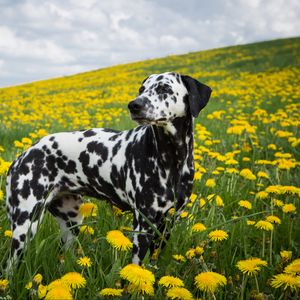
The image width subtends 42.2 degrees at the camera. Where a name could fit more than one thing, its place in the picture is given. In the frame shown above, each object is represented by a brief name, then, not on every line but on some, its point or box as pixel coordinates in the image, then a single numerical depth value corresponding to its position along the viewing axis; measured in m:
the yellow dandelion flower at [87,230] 2.80
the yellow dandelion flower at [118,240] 1.97
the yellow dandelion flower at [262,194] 3.43
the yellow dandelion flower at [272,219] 2.78
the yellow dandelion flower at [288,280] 1.82
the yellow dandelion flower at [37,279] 1.96
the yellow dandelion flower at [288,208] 3.13
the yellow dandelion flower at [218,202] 3.42
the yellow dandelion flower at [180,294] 1.70
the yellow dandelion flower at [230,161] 4.58
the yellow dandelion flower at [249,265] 2.00
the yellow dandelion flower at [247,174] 4.10
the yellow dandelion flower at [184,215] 3.36
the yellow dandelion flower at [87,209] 2.81
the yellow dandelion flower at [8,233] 2.91
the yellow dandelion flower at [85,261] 2.09
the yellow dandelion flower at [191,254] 2.38
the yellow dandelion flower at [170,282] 1.82
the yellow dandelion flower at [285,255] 2.39
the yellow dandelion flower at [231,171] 4.33
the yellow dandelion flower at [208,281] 1.81
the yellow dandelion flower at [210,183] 3.93
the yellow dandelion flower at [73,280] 1.73
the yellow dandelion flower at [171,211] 2.68
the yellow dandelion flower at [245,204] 3.18
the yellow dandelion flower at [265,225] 2.67
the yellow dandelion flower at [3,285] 1.92
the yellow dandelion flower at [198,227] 2.75
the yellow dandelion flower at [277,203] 3.36
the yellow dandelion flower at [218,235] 2.42
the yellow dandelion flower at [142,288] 1.69
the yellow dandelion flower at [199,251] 2.36
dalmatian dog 2.69
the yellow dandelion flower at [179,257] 2.43
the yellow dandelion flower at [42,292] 1.73
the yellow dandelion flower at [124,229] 2.98
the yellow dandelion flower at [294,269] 1.88
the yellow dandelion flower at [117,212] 3.37
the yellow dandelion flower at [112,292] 1.79
